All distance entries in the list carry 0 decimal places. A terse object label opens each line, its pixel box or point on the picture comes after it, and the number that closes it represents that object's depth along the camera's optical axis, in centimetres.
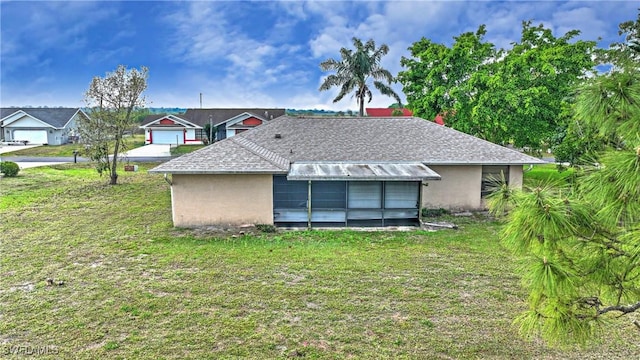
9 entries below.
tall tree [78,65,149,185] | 2225
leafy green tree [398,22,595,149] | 2059
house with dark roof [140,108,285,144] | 4847
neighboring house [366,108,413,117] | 5991
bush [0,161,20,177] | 2314
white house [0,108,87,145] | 4472
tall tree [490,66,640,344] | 315
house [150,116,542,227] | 1349
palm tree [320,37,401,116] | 3309
